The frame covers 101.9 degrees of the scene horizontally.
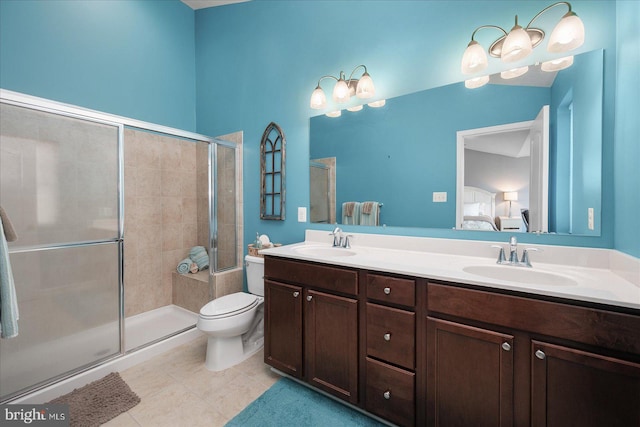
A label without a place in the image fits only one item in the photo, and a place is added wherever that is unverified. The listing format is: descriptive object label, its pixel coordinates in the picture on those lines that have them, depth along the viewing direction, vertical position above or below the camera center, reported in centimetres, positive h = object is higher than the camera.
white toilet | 187 -84
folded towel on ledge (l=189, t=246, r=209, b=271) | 295 -52
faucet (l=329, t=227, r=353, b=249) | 197 -21
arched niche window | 238 +36
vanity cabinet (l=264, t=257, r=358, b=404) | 144 -68
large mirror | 132 +34
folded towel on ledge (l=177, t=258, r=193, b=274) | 286 -60
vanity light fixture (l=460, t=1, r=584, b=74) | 125 +89
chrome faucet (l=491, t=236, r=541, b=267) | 134 -24
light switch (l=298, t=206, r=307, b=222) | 228 -2
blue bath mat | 144 -117
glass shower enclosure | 170 -21
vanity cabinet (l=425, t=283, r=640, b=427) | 86 -57
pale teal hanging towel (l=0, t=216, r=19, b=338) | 105 -35
